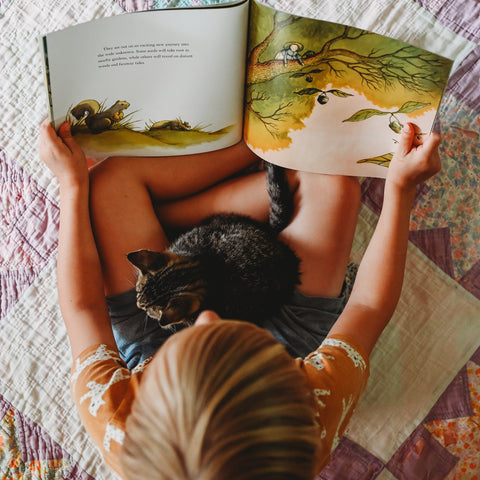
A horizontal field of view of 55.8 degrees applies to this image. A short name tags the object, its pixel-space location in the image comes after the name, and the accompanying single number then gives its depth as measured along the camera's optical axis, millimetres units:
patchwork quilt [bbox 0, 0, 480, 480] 839
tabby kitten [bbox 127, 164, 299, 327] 698
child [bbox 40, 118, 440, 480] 433
